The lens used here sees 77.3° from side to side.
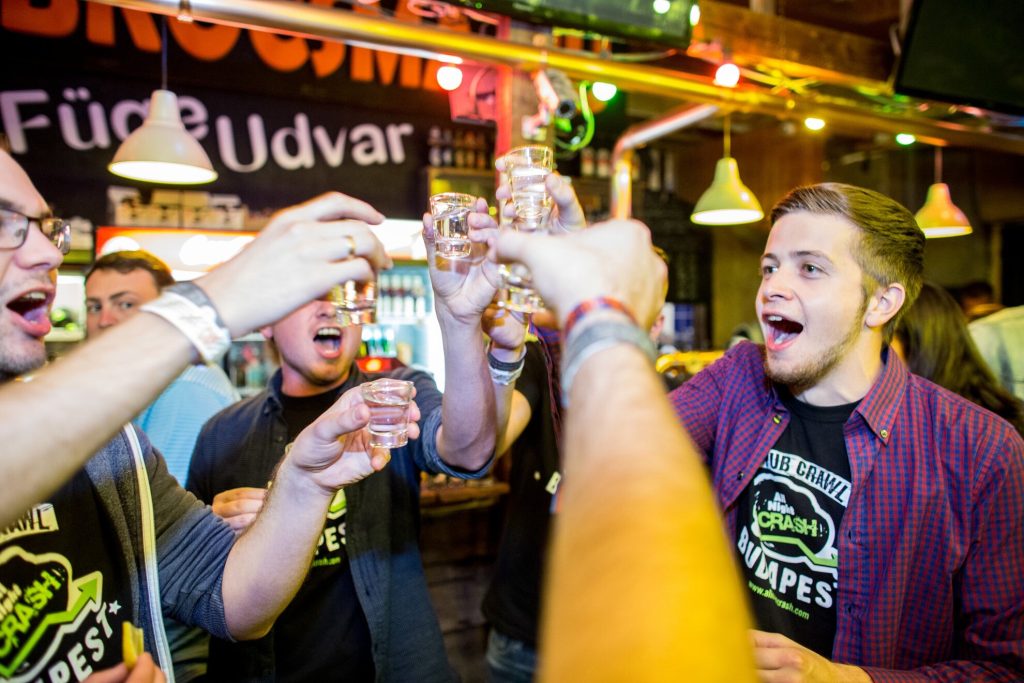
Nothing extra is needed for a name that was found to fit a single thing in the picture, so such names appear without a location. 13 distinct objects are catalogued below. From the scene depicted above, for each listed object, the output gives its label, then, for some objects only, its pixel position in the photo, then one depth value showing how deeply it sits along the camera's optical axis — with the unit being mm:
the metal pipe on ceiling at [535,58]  2457
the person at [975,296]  5754
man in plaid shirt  1511
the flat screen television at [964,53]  3305
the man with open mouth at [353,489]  1540
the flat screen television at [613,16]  2562
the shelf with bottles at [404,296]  5309
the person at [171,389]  2717
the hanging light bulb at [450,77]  3344
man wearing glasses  760
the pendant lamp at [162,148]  2900
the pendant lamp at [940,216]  4188
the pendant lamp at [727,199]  4023
